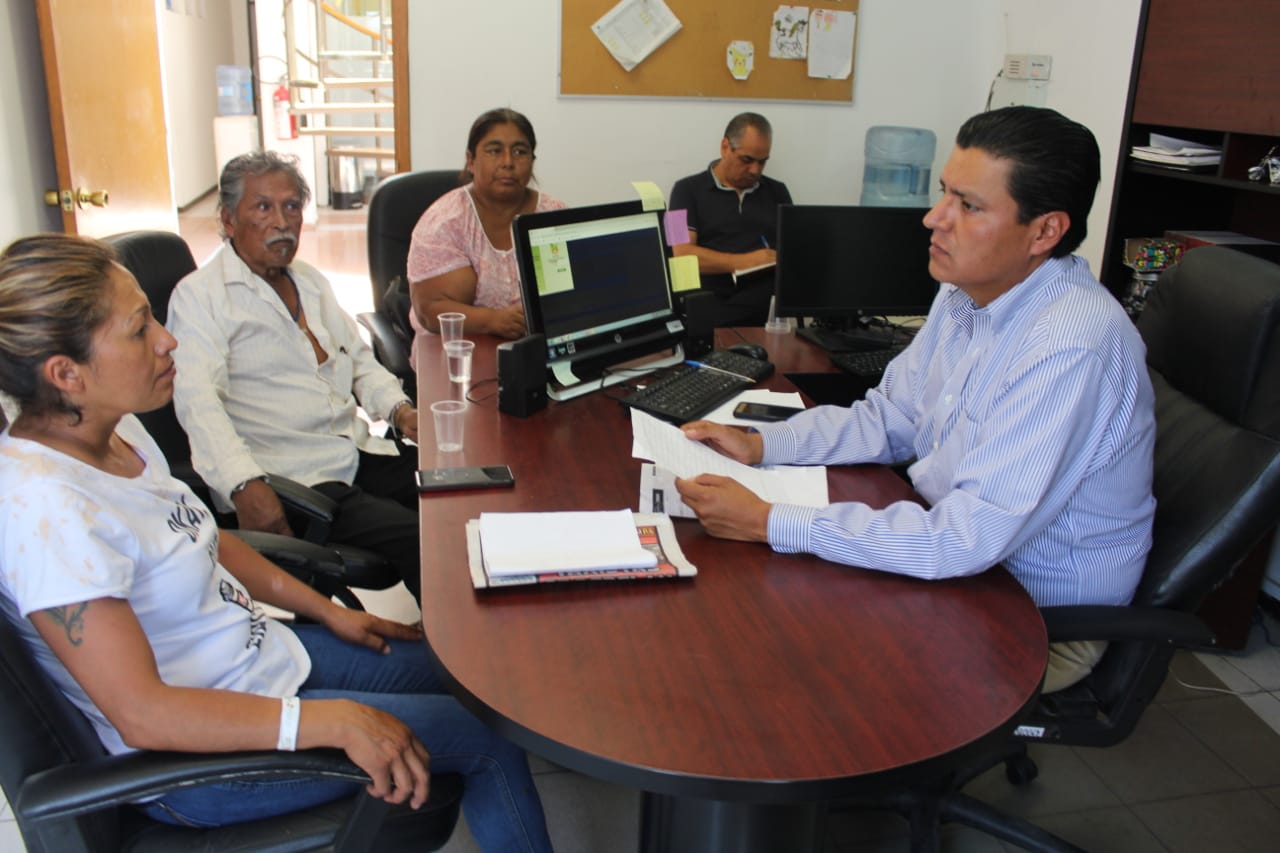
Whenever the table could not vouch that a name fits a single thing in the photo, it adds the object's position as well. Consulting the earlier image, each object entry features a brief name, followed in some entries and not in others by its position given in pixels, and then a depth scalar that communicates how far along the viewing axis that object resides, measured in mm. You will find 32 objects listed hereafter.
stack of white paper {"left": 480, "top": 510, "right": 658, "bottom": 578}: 1373
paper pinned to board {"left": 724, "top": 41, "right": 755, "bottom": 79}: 4062
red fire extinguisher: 7703
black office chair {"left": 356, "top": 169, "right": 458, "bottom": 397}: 3258
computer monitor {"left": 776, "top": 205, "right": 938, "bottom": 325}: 2818
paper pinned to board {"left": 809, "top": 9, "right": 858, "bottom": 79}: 4113
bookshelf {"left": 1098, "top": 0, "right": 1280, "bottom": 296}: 2719
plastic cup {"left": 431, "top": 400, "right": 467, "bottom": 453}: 1877
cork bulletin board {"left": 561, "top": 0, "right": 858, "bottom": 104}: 3910
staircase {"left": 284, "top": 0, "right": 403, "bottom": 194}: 7645
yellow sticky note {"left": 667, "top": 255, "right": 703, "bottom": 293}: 2471
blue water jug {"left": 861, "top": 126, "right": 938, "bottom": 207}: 4293
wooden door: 2752
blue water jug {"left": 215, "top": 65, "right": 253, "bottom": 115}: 8172
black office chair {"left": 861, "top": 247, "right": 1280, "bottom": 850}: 1548
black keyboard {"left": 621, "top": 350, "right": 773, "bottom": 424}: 2066
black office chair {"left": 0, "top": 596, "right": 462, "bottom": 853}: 1102
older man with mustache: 1978
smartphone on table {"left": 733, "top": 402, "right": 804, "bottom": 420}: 2068
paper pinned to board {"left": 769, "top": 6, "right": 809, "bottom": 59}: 4059
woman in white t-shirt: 1130
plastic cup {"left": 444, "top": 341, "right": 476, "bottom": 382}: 2211
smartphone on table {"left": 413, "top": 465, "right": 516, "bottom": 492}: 1668
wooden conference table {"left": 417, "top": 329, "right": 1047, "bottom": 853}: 1050
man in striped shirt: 1457
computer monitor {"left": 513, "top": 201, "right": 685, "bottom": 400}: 2131
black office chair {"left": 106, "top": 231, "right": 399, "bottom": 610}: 1718
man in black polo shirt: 3707
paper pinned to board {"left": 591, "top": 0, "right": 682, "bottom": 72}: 3902
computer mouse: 2532
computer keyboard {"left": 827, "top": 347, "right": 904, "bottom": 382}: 2564
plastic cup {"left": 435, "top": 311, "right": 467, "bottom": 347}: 2441
